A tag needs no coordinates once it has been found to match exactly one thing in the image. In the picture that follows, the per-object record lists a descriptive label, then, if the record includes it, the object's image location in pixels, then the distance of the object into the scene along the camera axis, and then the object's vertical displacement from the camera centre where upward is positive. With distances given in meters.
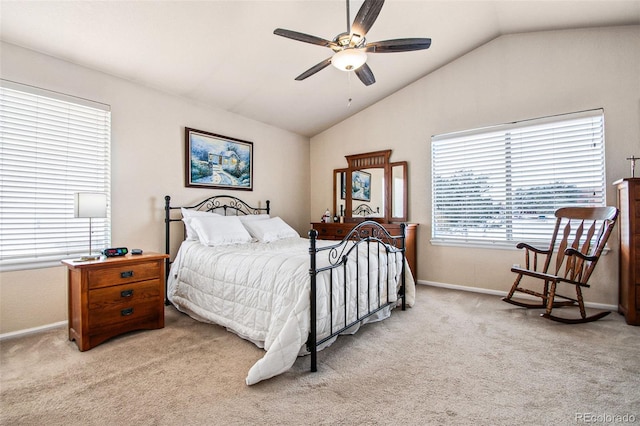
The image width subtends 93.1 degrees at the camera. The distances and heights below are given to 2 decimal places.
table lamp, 2.47 +0.08
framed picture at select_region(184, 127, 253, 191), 3.79 +0.71
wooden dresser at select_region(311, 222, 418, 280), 4.18 -0.28
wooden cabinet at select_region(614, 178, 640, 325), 2.72 -0.31
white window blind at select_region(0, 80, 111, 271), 2.55 +0.40
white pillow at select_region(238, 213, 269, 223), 3.84 -0.04
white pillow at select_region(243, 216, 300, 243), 3.59 -0.20
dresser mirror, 4.55 +0.39
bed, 1.96 -0.57
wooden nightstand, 2.29 -0.67
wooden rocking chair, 2.76 -0.38
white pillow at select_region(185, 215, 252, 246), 3.17 -0.17
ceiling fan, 2.14 +1.29
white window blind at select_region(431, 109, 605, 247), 3.35 +0.45
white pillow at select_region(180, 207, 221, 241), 3.37 -0.02
